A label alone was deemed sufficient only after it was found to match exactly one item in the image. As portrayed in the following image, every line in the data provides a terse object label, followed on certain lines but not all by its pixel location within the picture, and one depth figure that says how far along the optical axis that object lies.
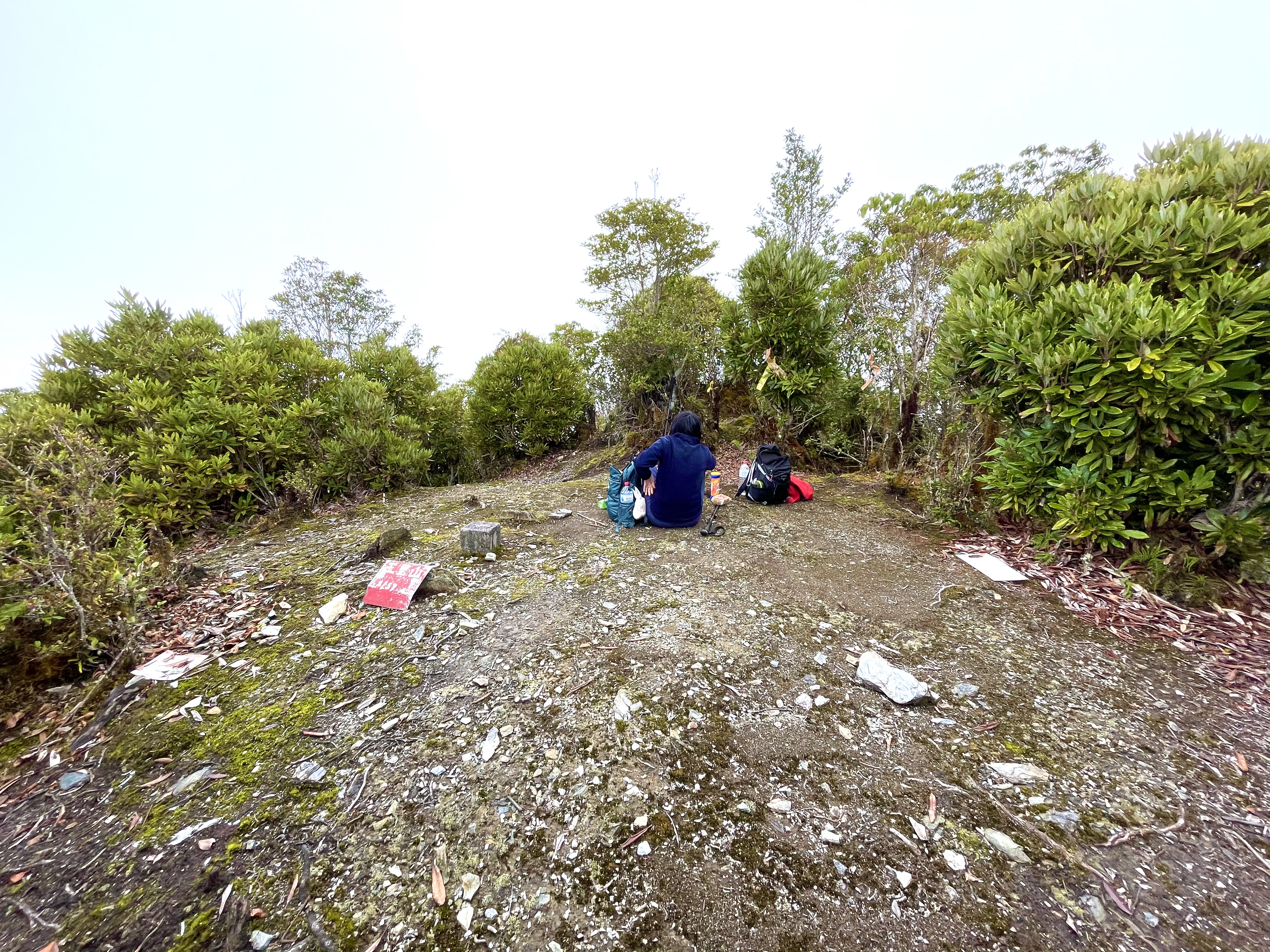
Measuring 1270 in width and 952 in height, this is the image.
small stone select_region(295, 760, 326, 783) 2.10
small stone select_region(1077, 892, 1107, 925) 1.59
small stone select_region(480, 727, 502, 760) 2.23
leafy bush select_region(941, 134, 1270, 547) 3.12
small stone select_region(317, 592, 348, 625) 3.35
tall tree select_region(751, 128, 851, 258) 11.68
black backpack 6.21
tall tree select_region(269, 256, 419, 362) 21.28
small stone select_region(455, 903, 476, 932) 1.57
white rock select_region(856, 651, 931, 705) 2.58
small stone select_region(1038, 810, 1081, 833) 1.90
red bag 6.47
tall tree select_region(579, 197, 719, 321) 10.63
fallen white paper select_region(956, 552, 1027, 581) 3.93
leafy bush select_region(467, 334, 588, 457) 10.77
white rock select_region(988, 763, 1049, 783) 2.11
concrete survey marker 4.44
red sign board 3.52
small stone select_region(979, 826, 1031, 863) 1.79
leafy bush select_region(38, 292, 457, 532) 5.07
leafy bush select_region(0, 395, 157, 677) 2.59
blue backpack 5.45
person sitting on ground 5.06
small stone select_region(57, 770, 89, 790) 2.10
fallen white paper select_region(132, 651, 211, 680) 2.72
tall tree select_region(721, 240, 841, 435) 7.56
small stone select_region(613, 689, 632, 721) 2.45
